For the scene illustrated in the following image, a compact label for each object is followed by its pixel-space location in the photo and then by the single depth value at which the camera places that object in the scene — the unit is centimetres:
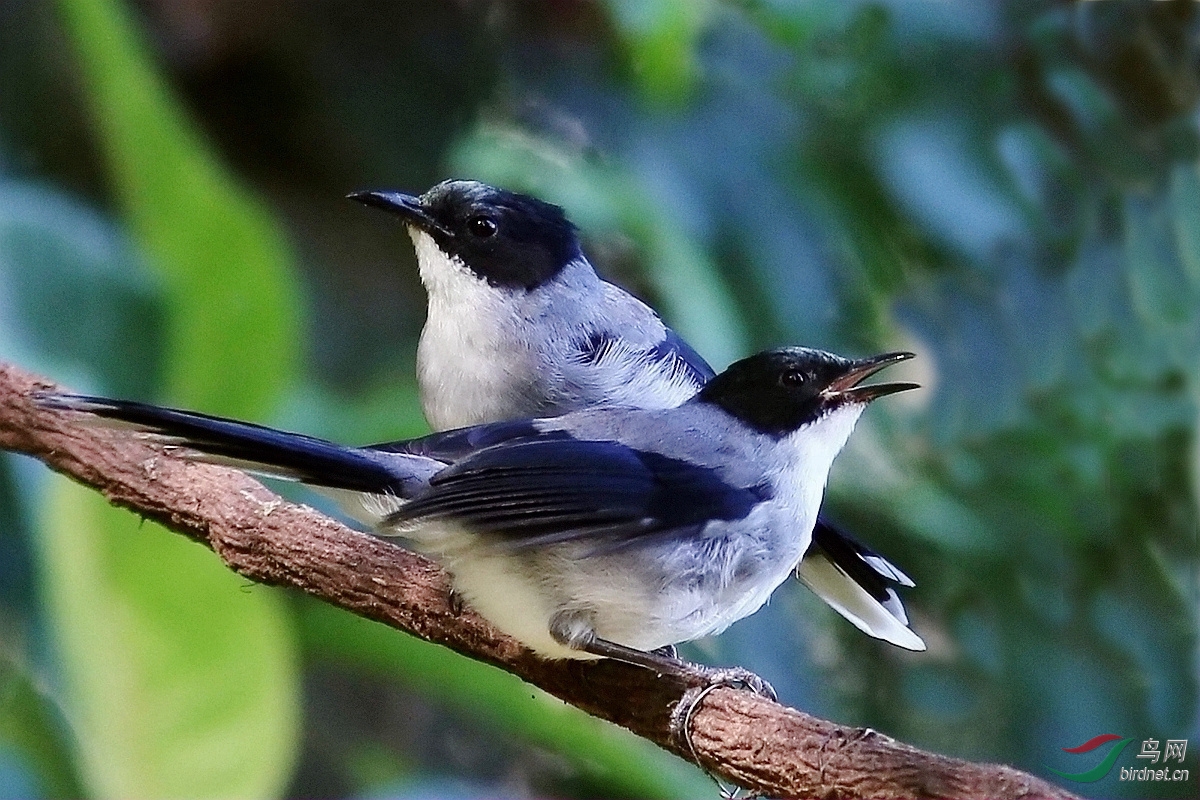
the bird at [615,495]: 327
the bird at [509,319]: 330
